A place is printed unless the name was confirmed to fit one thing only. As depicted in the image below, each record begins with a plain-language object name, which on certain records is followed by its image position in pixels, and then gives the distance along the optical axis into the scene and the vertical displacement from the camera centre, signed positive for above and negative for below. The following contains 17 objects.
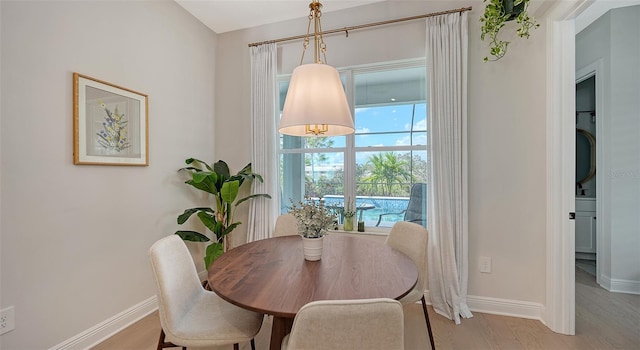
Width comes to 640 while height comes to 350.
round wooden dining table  1.17 -0.50
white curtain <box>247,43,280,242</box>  3.08 +0.34
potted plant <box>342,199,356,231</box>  2.91 -0.43
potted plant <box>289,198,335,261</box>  1.62 -0.29
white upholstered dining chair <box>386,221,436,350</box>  1.85 -0.52
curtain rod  2.50 +1.42
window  2.80 +0.26
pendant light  1.49 +0.40
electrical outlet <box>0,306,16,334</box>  1.60 -0.82
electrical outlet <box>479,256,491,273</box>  2.52 -0.80
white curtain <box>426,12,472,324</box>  2.46 +0.09
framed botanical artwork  1.97 +0.38
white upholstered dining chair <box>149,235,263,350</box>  1.34 -0.72
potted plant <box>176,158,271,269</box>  2.67 -0.22
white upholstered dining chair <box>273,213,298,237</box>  2.45 -0.45
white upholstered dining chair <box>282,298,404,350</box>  0.89 -0.47
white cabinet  3.70 -0.69
